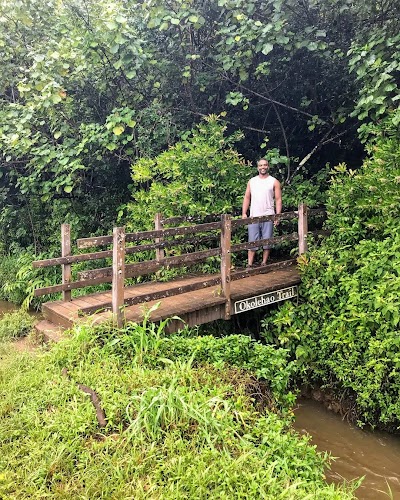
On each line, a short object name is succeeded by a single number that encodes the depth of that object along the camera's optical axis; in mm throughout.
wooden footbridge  4988
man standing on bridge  6911
